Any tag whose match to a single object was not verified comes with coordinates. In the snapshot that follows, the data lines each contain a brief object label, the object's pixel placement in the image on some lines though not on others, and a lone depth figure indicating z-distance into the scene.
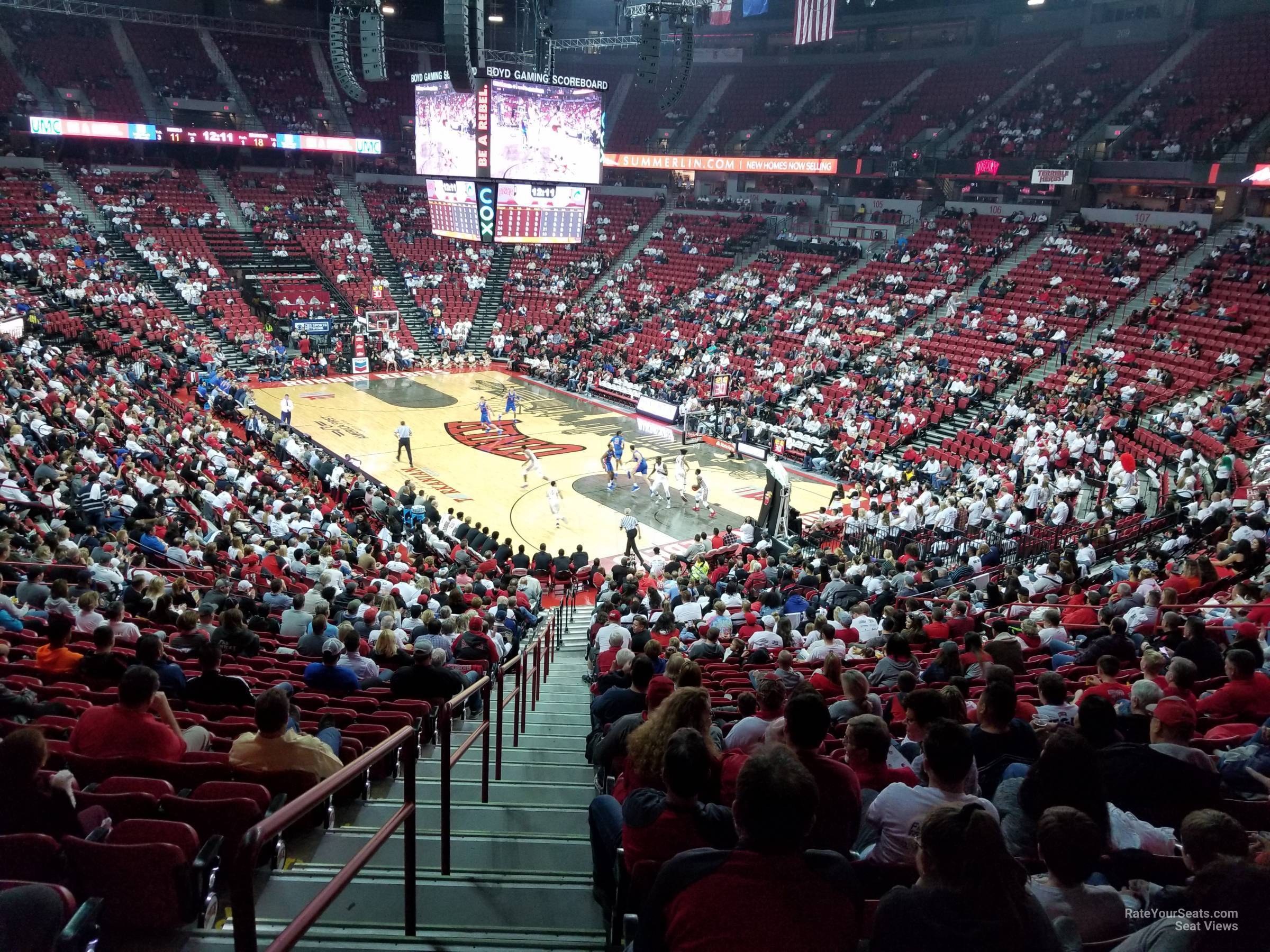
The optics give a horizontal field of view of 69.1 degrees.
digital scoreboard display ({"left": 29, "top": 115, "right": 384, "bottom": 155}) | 39.19
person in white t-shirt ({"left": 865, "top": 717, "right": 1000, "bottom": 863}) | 3.72
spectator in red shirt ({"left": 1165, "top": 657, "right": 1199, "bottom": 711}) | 6.14
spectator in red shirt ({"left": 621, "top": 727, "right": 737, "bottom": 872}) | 3.34
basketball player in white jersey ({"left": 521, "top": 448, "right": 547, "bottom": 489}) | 24.20
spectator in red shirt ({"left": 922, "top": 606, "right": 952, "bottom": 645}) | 10.00
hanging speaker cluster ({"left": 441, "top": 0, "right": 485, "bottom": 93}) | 19.08
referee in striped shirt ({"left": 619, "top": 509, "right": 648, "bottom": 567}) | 19.47
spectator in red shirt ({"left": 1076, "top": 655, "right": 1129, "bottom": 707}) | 6.28
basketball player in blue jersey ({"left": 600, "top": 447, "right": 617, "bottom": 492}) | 25.05
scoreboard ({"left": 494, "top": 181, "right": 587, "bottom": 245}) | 26.77
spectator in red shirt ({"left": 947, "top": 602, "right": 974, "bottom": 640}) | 10.11
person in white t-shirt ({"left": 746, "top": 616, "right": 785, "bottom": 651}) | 10.01
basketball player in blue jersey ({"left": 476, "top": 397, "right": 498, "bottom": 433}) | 29.36
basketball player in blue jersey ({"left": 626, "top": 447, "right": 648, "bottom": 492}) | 24.64
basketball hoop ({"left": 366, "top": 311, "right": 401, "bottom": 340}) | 39.81
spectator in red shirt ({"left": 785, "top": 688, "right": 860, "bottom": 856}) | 3.77
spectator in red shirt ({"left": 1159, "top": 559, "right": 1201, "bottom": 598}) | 11.17
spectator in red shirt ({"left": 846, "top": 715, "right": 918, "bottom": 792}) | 4.31
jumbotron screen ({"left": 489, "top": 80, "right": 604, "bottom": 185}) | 25.38
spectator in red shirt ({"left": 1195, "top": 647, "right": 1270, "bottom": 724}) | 6.38
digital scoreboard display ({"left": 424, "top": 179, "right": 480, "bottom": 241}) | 26.67
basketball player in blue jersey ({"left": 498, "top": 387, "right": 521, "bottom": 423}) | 30.77
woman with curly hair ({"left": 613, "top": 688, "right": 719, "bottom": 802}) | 3.90
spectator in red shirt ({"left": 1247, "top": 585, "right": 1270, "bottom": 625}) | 9.12
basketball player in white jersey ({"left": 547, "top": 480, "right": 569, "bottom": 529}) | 21.45
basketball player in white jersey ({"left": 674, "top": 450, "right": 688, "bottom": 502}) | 24.41
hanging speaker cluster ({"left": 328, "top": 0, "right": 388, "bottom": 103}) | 20.70
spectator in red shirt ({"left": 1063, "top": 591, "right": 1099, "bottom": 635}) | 10.38
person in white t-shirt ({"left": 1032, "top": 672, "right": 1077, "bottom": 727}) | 5.85
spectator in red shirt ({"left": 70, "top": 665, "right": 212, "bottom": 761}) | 4.54
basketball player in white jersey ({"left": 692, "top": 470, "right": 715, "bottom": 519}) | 23.05
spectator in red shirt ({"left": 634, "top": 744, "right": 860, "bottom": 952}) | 2.60
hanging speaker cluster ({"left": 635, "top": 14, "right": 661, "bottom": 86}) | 24.23
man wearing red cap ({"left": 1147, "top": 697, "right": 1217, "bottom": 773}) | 4.86
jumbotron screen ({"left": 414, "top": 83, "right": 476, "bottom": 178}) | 25.64
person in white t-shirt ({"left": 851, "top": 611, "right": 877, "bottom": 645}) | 10.77
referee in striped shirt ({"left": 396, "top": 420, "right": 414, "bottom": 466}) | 25.25
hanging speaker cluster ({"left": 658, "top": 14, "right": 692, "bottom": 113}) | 24.88
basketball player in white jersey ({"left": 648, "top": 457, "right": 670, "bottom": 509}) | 23.53
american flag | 37.28
